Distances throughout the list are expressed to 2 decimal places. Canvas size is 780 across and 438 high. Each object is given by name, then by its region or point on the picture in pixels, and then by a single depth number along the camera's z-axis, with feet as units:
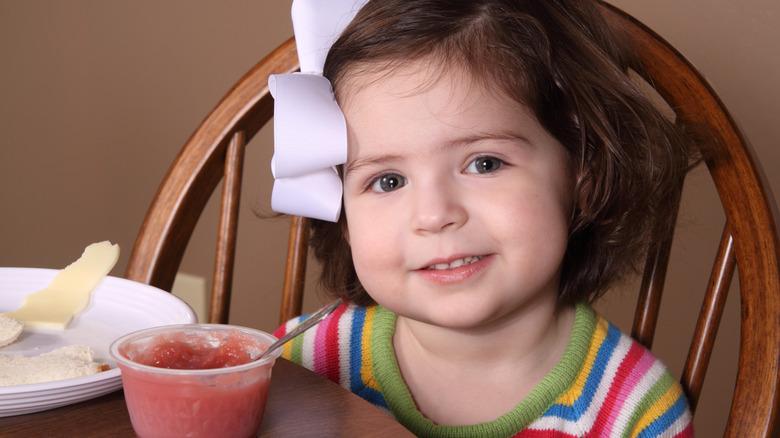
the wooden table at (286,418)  1.75
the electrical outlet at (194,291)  7.48
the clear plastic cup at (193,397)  1.68
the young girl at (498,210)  2.59
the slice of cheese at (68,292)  2.30
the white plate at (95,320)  1.77
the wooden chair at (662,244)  2.35
